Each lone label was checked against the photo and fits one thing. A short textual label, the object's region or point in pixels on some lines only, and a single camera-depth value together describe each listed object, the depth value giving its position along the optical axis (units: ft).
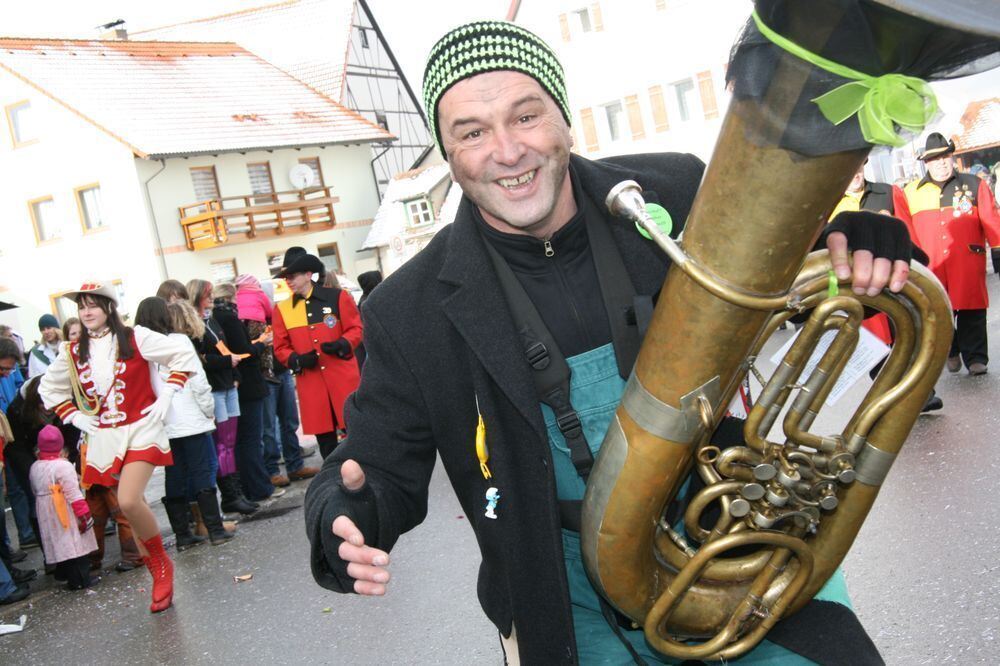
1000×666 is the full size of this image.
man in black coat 7.18
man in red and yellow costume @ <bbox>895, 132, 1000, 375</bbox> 25.30
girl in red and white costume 19.58
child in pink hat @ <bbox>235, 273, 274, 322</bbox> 30.71
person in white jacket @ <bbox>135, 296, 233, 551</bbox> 22.12
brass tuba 5.27
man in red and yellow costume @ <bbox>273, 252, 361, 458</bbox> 27.25
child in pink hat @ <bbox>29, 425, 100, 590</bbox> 22.04
